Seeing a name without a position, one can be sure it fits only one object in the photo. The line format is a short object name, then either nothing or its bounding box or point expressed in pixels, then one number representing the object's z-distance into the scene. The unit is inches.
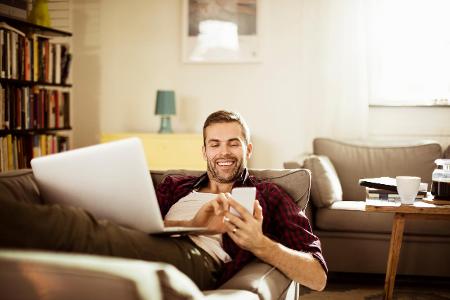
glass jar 100.7
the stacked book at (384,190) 103.7
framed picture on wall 185.8
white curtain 177.9
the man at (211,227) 39.7
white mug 97.4
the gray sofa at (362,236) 128.0
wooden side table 95.0
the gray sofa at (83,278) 34.3
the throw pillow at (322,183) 132.8
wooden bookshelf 147.9
